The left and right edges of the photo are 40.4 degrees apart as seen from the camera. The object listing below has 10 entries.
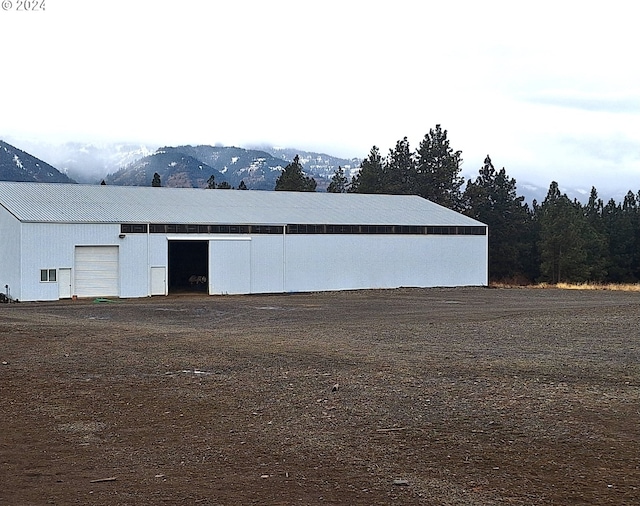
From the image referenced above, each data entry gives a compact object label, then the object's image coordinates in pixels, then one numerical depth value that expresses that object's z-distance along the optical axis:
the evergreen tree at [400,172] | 94.25
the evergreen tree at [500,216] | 87.00
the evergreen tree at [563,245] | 79.81
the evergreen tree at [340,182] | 105.34
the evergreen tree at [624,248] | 87.75
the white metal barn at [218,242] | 46.62
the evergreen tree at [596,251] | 83.19
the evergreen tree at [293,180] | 92.44
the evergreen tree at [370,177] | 96.12
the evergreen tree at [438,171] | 93.94
